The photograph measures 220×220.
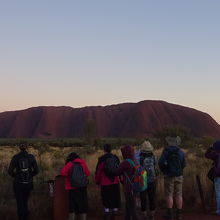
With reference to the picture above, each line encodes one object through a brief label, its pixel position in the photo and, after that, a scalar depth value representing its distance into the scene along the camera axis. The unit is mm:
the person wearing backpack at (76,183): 6738
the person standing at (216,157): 7664
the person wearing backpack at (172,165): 7539
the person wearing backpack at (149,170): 7340
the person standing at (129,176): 6445
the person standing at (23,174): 6984
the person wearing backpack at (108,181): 7270
